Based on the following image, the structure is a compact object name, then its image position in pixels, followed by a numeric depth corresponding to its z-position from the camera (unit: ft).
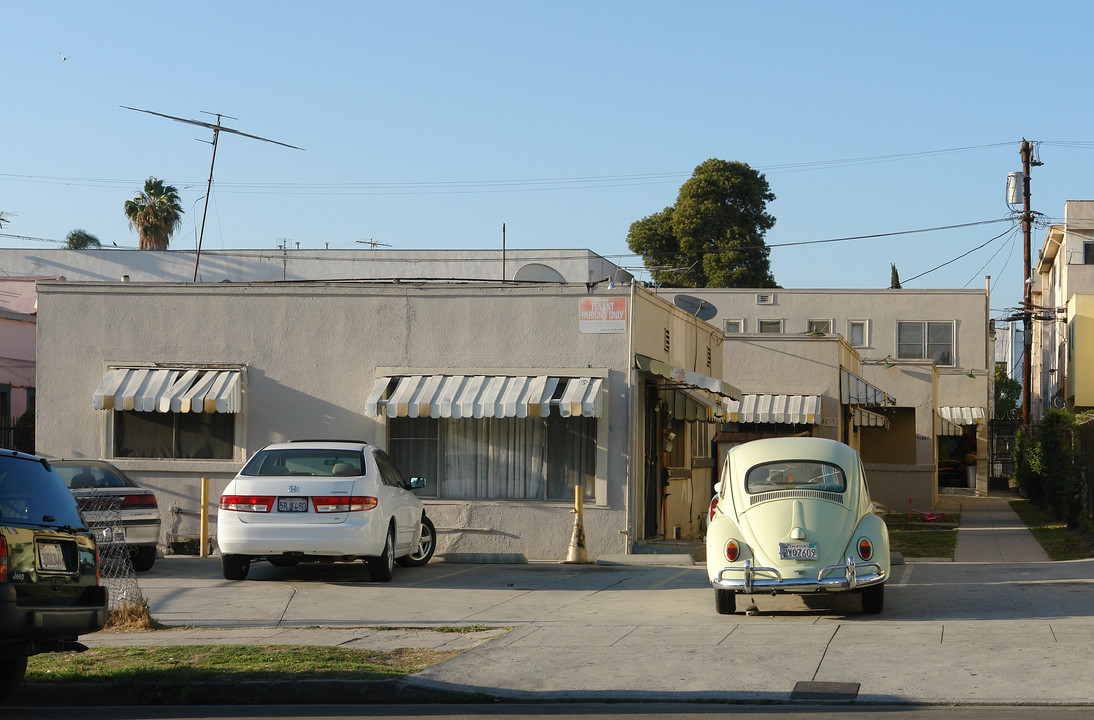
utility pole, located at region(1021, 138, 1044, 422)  137.28
